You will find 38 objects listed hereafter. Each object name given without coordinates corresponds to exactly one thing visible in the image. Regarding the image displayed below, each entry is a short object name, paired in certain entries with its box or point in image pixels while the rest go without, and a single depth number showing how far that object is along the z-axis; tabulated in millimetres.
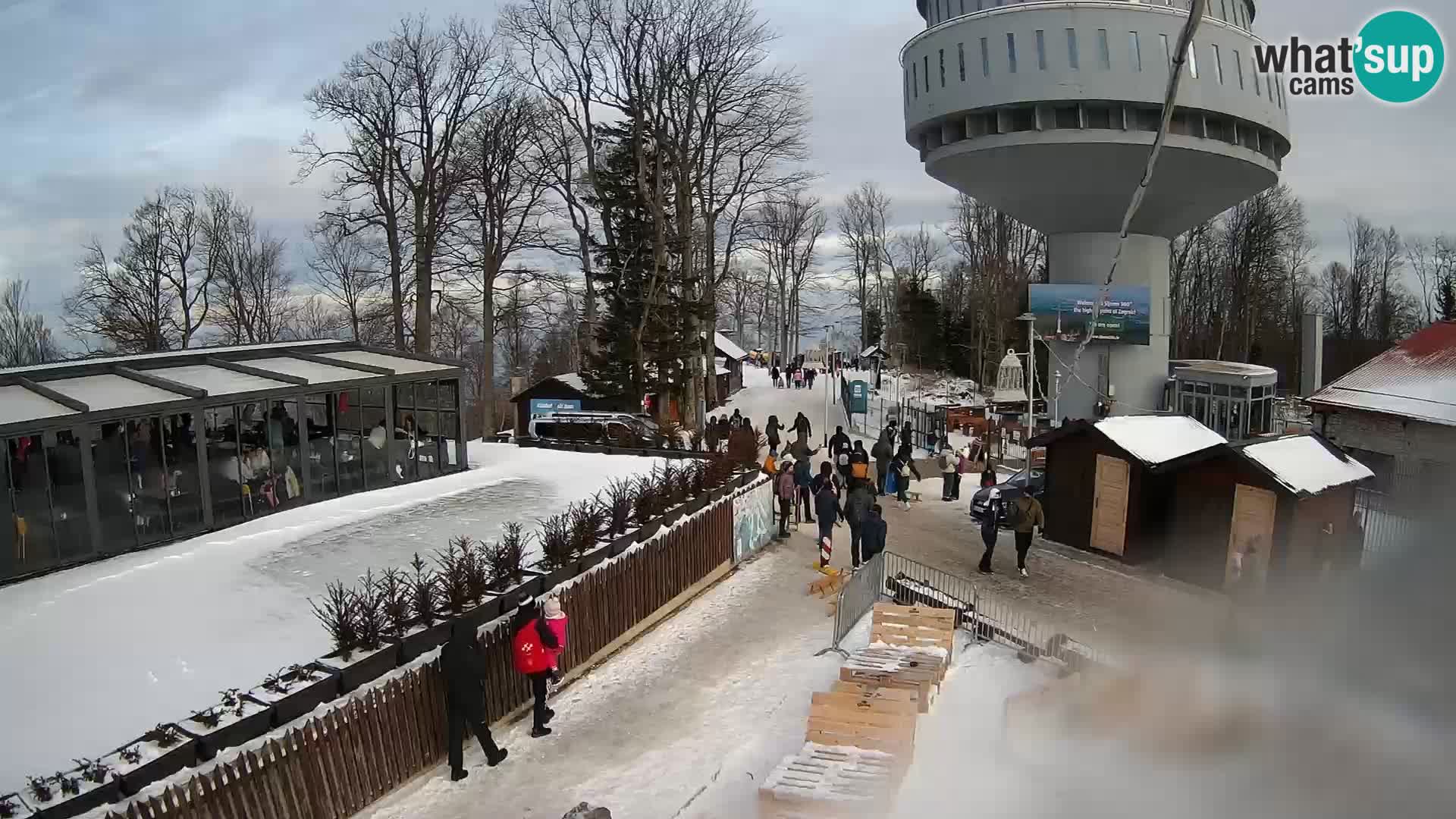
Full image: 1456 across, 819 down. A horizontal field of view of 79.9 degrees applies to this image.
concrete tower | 27984
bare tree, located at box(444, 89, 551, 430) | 32559
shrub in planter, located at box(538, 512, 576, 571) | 11859
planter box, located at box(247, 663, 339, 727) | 8008
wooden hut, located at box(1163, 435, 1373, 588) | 13000
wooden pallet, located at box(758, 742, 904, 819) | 6711
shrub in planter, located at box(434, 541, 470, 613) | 9953
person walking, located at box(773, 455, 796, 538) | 17797
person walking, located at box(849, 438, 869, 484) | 18578
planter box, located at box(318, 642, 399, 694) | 8594
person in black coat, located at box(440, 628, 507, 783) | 8664
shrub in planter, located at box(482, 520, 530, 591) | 10938
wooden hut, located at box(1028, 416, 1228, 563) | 15805
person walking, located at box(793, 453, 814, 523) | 19375
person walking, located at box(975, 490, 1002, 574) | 15672
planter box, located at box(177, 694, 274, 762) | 7367
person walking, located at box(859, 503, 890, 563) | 14656
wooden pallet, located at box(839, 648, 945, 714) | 9164
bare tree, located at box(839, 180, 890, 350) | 64750
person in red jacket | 9570
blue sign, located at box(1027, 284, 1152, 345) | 33062
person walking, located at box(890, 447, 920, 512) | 21703
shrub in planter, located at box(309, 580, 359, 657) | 8945
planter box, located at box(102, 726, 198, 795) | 6809
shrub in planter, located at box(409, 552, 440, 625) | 9617
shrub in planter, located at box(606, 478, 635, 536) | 13469
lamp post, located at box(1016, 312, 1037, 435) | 21984
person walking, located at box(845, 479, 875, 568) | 15164
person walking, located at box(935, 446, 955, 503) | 22016
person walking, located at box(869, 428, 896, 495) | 22125
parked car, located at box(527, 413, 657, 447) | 25016
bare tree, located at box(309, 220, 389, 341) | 36531
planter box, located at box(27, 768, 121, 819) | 6328
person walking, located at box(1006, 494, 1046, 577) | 15383
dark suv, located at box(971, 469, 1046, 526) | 19469
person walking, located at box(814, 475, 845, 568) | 15414
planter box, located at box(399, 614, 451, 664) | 9227
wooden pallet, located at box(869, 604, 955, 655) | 10438
